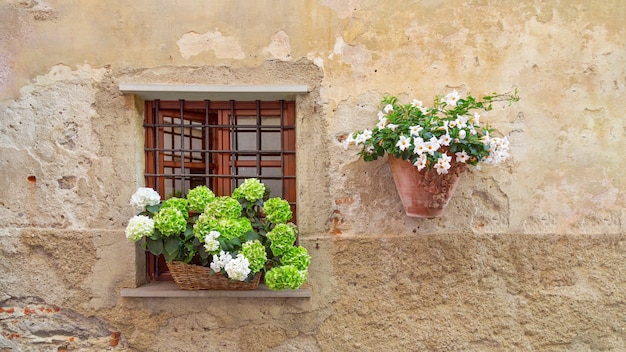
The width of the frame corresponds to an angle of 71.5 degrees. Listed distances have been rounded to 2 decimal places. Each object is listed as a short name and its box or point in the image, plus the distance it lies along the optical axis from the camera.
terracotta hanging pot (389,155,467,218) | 2.35
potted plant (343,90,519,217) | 2.25
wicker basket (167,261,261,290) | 2.49
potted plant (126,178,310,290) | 2.33
